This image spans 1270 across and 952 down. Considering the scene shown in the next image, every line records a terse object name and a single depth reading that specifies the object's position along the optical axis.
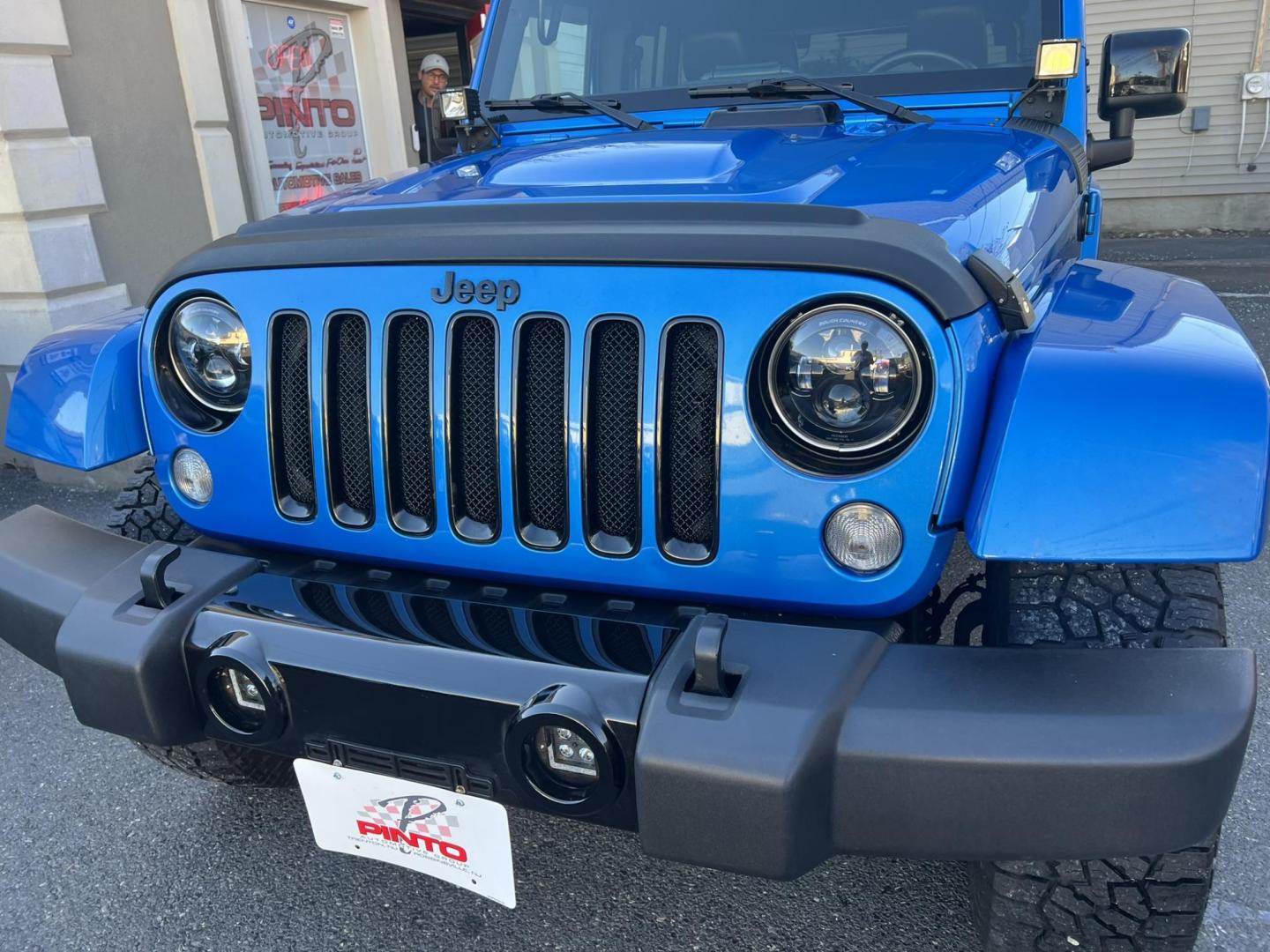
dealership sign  6.57
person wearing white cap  2.98
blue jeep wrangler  1.29
